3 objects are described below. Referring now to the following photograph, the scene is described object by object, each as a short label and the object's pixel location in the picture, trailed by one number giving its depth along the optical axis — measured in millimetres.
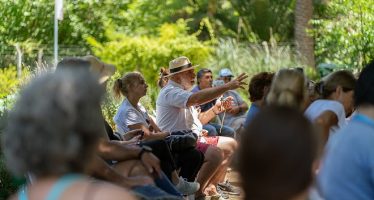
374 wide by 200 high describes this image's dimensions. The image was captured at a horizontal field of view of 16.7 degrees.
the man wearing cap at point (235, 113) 18768
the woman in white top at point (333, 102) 8035
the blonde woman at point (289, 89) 8340
